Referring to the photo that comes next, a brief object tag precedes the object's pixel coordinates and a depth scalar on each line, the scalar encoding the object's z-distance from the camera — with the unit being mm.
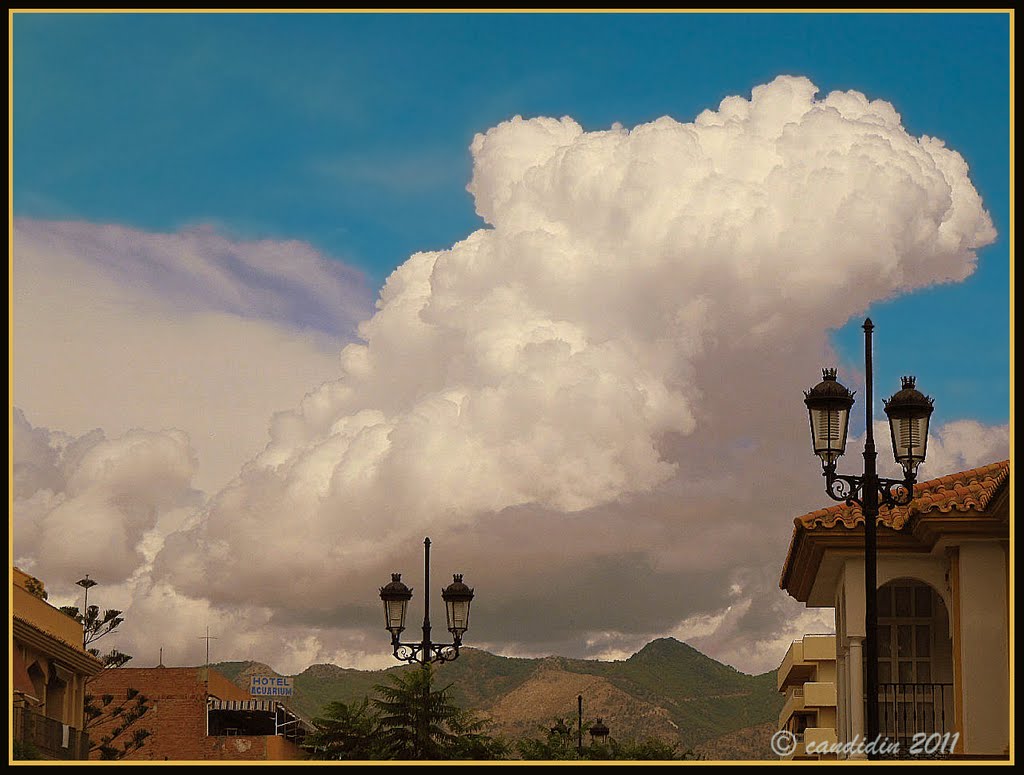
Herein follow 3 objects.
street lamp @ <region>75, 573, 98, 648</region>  63188
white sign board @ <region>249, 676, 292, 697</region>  82500
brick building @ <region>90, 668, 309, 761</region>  67000
